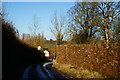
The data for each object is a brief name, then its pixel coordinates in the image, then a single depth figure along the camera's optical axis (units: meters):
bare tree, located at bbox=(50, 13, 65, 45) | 37.53
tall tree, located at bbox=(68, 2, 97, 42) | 27.73
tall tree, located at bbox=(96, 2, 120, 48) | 22.77
